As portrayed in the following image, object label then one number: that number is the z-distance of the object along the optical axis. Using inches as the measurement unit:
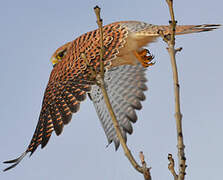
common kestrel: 447.8
